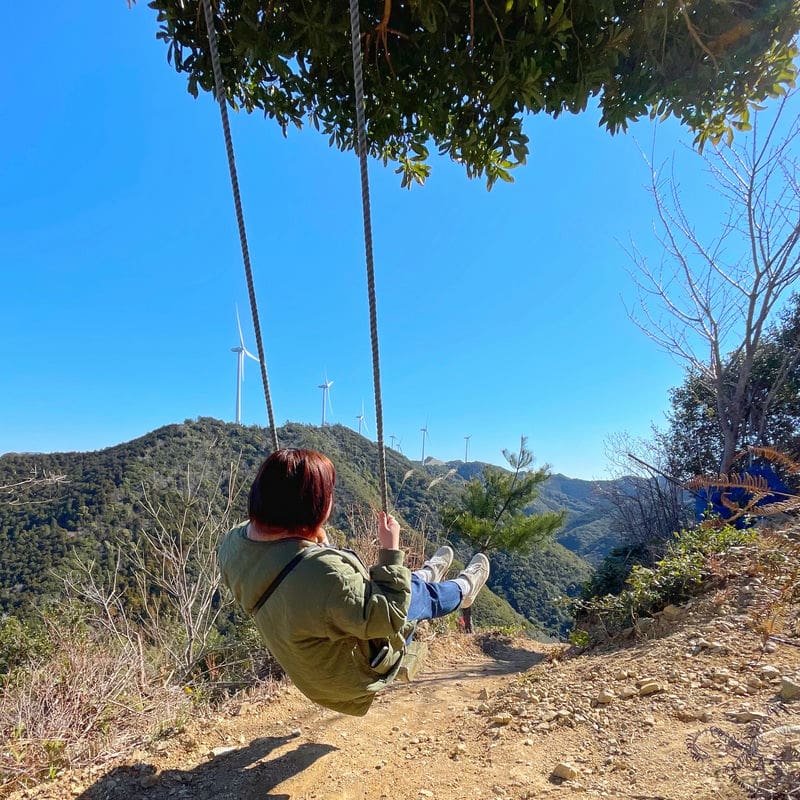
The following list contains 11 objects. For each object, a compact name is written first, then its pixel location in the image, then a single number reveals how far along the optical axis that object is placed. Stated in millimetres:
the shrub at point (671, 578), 3883
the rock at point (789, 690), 2148
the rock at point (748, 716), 1996
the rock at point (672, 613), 3590
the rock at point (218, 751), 2705
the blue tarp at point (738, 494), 4373
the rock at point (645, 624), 3726
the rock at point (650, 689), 2514
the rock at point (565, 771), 1955
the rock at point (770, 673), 2394
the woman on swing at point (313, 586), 1528
